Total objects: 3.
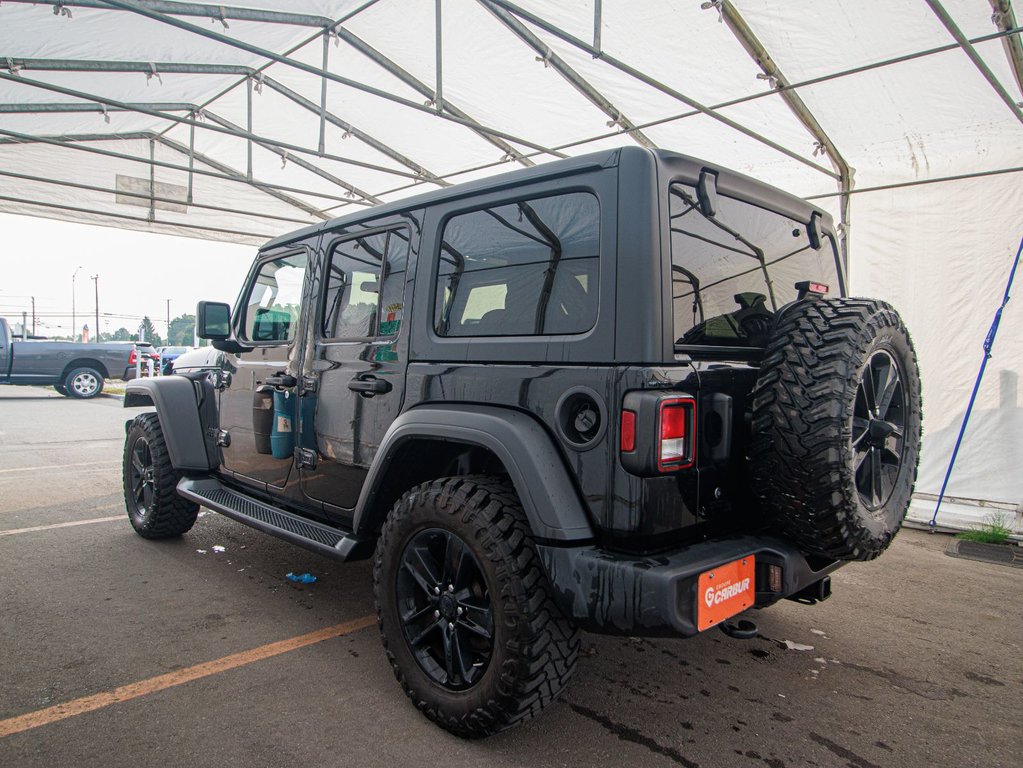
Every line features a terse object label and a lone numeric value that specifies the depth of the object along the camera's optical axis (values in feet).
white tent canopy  16.29
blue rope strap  16.81
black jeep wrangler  6.58
